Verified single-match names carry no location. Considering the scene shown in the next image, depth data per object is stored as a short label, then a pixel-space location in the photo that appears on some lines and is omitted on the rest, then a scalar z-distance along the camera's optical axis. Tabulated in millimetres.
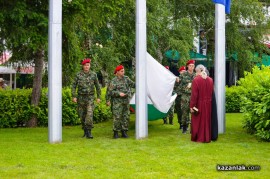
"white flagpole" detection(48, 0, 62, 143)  11578
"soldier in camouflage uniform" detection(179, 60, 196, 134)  13461
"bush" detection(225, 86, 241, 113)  23172
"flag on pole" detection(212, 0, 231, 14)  14112
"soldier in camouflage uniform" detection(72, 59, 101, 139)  12555
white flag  13500
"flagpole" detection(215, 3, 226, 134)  13555
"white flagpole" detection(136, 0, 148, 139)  12312
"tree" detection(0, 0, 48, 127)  13422
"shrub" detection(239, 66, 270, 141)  11656
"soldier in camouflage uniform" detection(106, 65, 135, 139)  12570
